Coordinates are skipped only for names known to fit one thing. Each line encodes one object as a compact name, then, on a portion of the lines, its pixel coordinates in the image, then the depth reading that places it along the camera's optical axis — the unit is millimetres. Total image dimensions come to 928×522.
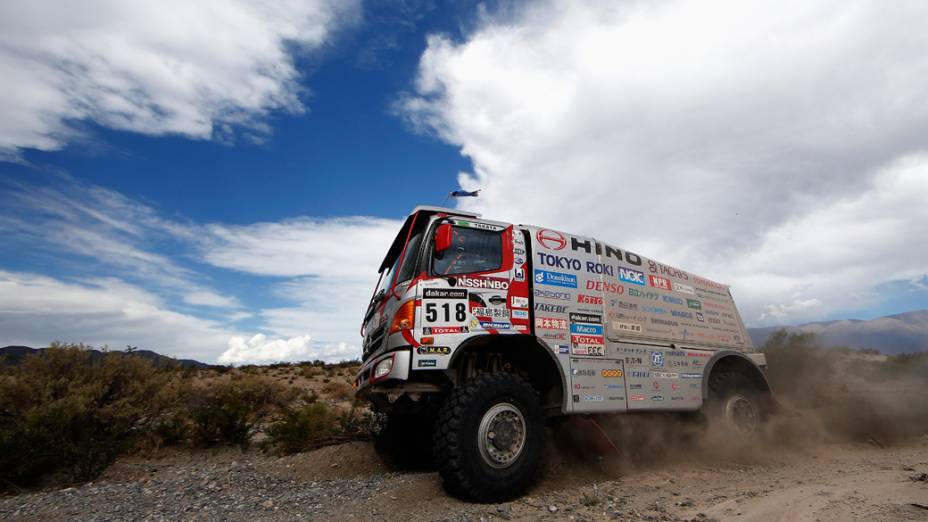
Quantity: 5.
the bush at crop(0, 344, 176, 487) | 6863
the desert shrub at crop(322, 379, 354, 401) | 17797
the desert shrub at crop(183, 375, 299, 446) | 10156
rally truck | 4836
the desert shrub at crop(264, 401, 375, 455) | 8172
